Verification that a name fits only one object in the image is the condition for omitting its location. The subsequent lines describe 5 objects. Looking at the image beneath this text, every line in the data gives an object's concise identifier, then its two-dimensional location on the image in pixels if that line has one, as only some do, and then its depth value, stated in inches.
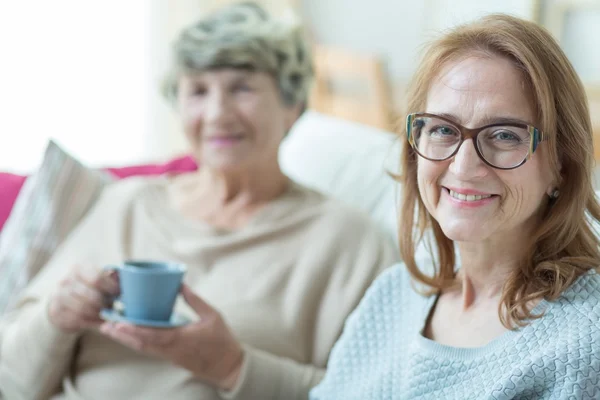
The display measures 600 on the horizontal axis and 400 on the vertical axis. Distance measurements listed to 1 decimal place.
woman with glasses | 51.3
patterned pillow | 79.1
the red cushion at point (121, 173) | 81.9
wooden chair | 127.5
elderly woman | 68.2
